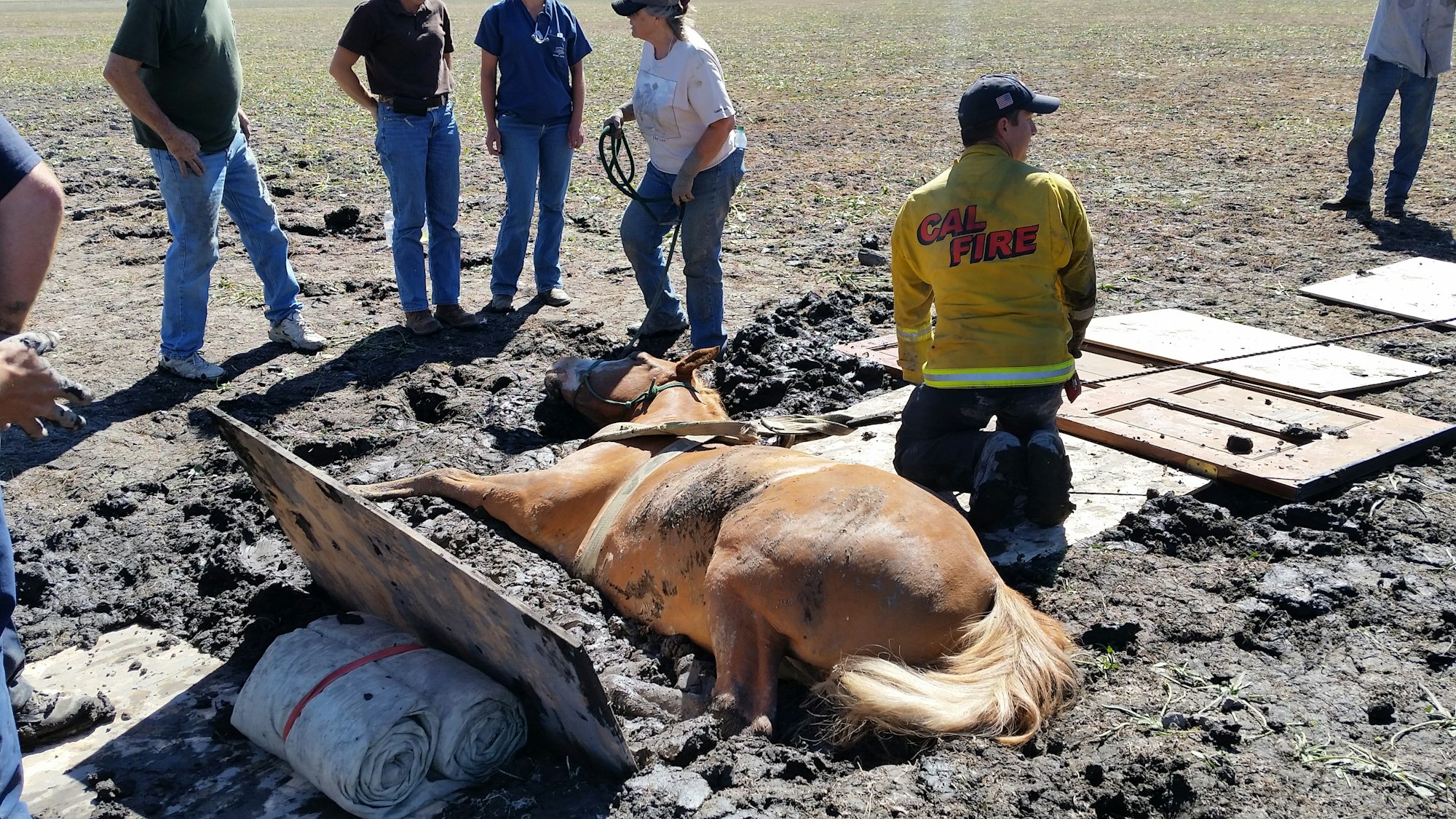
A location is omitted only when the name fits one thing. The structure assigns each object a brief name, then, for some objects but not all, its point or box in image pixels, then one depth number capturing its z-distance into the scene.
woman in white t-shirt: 5.98
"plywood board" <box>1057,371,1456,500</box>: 4.57
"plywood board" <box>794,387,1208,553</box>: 4.21
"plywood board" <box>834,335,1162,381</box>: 5.86
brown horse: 2.99
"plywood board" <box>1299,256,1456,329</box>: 6.80
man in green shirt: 5.60
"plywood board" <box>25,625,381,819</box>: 3.04
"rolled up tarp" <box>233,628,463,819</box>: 2.89
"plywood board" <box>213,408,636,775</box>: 2.74
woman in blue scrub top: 6.96
